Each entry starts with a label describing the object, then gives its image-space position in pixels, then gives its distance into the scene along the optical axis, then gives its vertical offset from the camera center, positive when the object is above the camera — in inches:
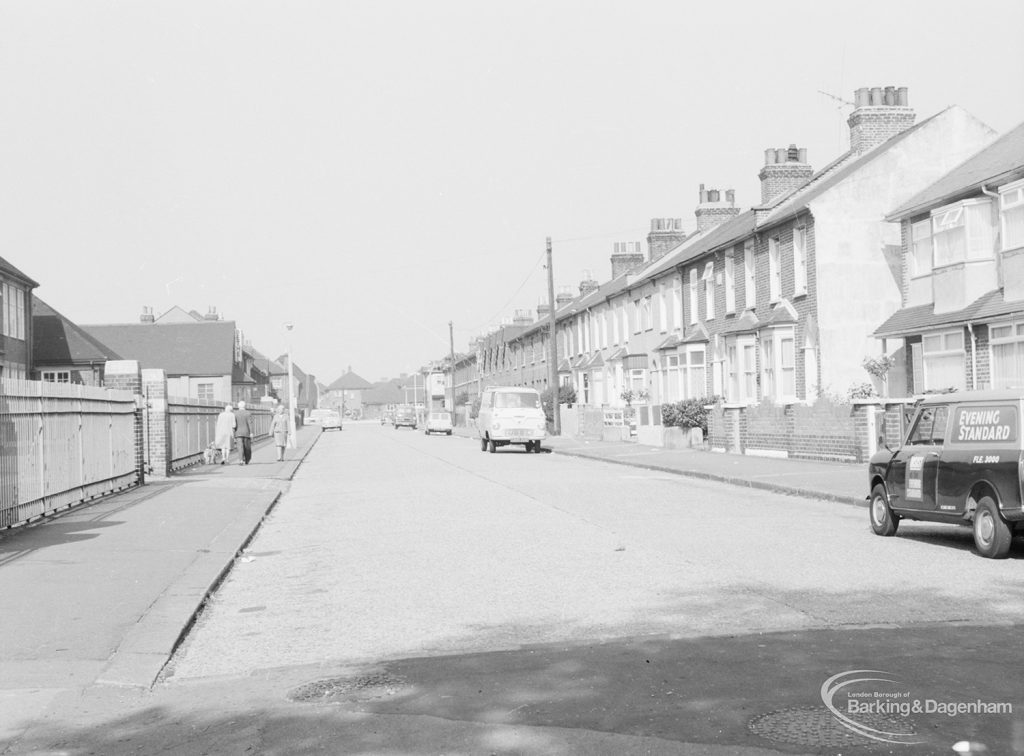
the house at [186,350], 3176.7 +194.0
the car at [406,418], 3895.2 -19.0
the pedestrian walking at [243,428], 1185.4 -11.4
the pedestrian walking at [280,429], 1300.4 -14.9
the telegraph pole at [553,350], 1921.8 +97.7
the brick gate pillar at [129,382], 898.1 +30.1
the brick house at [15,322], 1743.4 +161.2
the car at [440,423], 2790.4 -27.6
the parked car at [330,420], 3666.3 -18.0
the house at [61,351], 2209.6 +137.1
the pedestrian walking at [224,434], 1259.2 -18.0
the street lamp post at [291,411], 1703.0 +8.0
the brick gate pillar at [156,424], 970.1 -4.0
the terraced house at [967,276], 969.5 +109.5
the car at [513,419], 1545.3 -13.3
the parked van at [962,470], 417.7 -28.5
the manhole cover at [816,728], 191.2 -56.0
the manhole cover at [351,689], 232.5 -57.1
